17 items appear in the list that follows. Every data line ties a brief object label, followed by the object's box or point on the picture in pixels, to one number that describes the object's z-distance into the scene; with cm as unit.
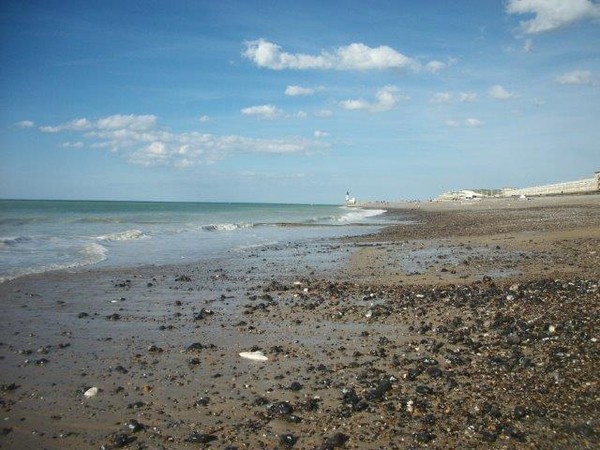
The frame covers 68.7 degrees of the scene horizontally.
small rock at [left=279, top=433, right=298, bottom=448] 461
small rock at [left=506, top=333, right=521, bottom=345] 716
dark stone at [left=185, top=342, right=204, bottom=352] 765
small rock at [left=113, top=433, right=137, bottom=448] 466
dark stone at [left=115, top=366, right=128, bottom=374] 665
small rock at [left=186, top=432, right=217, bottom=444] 469
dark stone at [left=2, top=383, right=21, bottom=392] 600
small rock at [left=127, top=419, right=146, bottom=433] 493
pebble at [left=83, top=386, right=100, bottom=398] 584
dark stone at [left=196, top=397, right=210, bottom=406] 555
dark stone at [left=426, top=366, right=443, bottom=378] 609
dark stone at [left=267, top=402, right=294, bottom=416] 523
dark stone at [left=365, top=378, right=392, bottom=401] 550
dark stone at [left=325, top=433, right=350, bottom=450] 453
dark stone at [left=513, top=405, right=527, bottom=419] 486
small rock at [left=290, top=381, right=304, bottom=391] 593
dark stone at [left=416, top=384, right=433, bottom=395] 557
